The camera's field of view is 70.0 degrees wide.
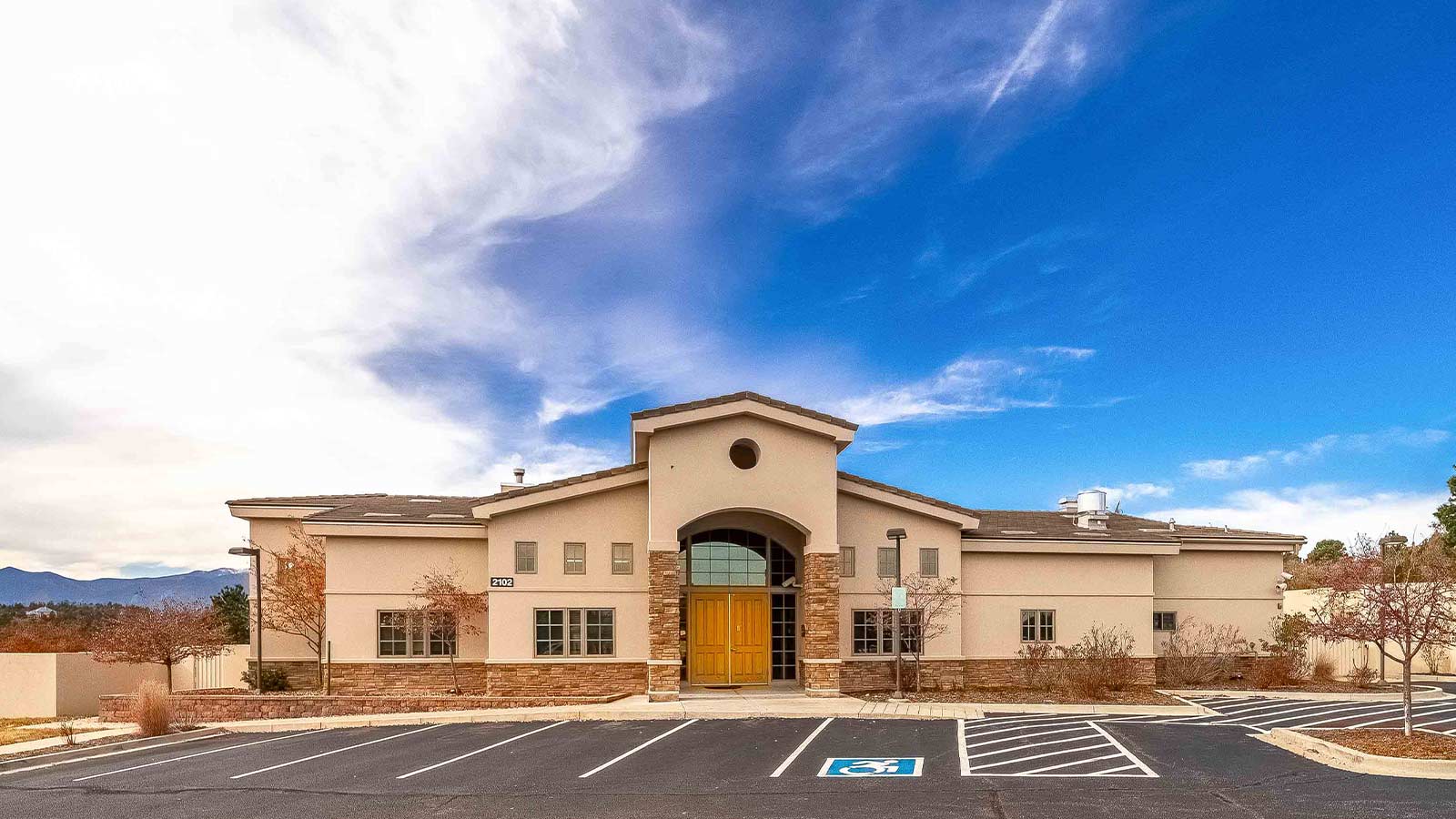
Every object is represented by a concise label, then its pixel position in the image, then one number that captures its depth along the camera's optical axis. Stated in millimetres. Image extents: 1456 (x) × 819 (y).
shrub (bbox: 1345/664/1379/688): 26139
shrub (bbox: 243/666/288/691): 24594
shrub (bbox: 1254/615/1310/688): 25594
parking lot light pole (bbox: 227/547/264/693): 23359
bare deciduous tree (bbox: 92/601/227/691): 24328
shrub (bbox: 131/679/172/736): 19719
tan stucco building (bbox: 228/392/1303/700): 23547
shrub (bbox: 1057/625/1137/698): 22812
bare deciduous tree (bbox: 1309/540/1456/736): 16016
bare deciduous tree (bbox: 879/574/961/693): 24391
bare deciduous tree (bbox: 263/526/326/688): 25234
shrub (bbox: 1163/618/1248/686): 26266
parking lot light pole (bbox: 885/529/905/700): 21766
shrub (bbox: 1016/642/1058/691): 24625
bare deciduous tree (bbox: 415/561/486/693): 23578
